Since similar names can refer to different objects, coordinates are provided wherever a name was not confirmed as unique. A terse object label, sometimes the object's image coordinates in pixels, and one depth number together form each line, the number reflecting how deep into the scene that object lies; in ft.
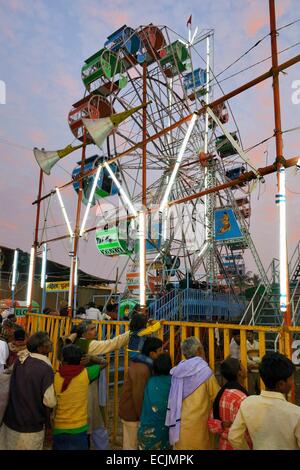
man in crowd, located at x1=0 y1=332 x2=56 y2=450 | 11.49
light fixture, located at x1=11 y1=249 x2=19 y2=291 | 51.88
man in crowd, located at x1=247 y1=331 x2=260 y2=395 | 14.14
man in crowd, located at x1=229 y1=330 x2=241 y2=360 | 21.67
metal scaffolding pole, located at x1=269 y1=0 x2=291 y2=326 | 15.01
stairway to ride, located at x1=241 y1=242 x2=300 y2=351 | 35.58
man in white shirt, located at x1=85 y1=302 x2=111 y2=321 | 35.27
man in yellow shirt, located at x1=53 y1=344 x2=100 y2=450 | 12.29
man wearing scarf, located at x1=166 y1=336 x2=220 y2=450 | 11.12
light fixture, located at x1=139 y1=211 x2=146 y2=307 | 22.41
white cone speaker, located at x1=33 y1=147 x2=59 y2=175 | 41.22
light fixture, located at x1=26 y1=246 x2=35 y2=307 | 37.68
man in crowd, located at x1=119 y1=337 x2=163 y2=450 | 12.64
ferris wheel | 47.75
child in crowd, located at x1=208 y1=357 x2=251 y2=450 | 10.14
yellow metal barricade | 12.44
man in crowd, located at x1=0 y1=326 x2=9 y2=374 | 17.62
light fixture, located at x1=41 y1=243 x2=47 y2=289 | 42.27
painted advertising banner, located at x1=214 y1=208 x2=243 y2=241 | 63.36
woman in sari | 11.71
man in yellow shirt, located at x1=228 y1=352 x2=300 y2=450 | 7.84
